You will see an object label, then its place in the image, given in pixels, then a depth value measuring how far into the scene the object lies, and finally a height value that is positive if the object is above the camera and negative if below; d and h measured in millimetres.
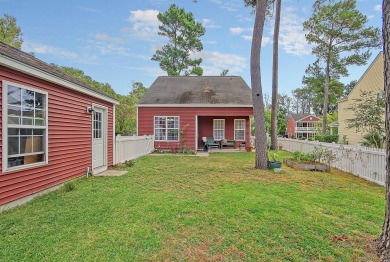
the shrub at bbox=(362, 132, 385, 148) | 9246 -302
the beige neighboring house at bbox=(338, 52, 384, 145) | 17375 +3563
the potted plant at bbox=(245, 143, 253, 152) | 16078 -988
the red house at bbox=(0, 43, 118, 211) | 4277 +107
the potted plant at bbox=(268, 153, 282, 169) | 8758 -1135
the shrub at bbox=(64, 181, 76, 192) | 5645 -1266
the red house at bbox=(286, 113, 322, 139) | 48700 +1704
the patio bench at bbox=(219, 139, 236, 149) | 16947 -683
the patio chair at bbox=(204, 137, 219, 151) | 16750 -746
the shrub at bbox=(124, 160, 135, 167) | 9544 -1217
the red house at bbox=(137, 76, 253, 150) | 15711 +1483
